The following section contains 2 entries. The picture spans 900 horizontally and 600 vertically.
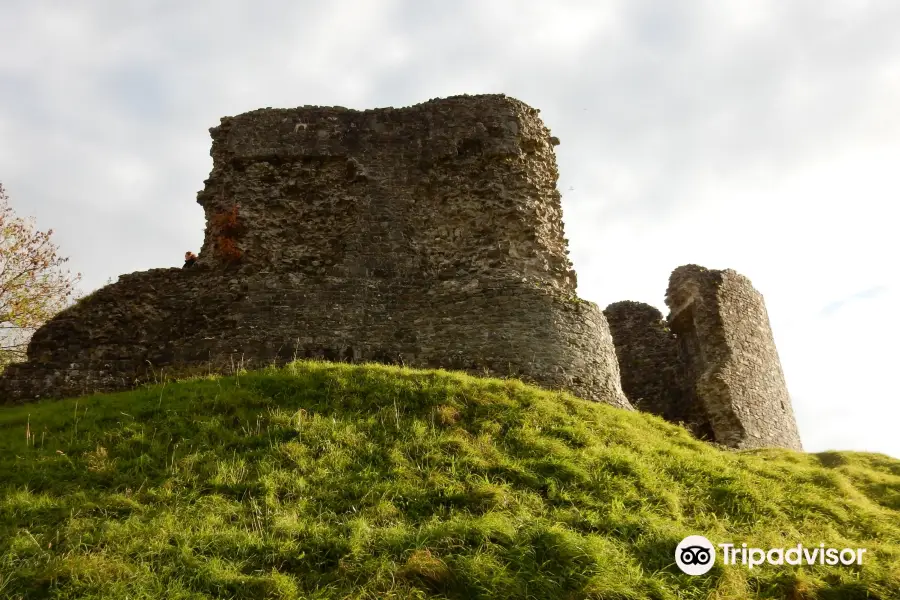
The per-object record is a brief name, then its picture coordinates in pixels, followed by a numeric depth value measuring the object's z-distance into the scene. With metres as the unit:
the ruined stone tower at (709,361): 15.30
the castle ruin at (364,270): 11.48
